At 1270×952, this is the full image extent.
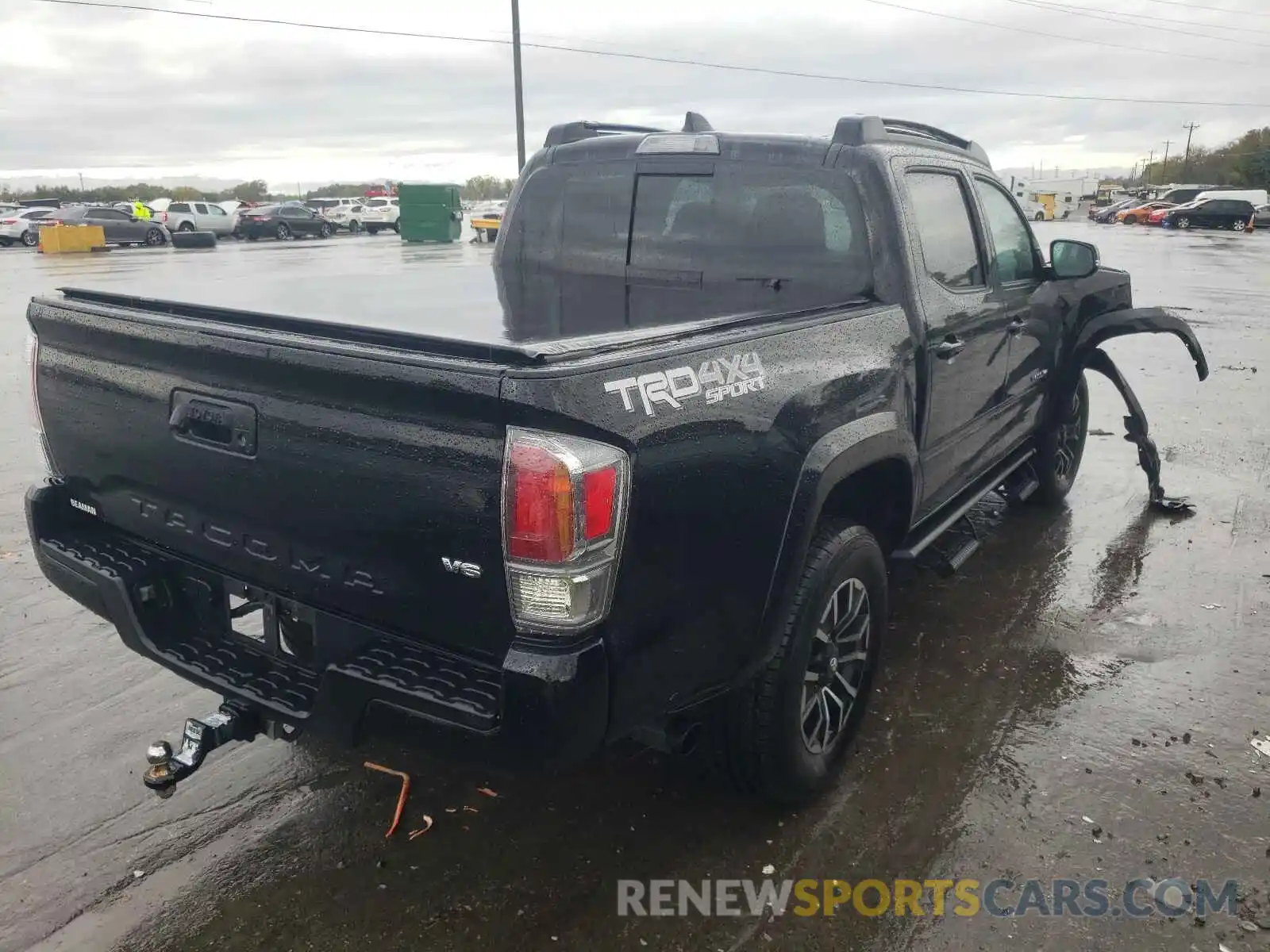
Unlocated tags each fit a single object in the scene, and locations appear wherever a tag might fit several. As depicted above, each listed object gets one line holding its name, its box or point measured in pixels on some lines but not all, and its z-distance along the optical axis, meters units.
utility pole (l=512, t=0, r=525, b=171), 23.07
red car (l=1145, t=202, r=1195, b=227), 51.97
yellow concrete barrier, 30.42
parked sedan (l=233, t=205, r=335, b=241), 39.34
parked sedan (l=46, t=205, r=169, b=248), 32.44
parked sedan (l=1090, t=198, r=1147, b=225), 58.97
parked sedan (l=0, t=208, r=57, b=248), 33.59
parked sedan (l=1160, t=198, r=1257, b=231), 47.50
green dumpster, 33.41
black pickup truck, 2.13
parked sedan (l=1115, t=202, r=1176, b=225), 54.28
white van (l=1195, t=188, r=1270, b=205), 49.28
